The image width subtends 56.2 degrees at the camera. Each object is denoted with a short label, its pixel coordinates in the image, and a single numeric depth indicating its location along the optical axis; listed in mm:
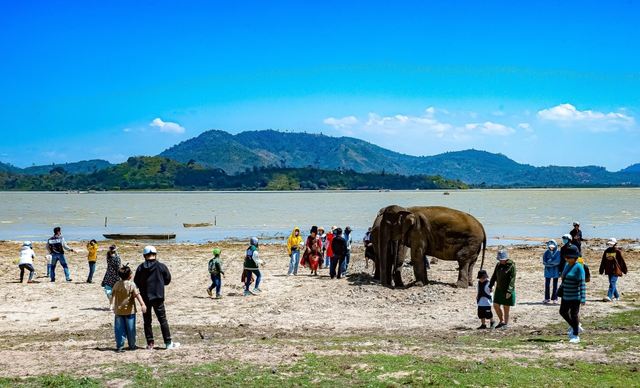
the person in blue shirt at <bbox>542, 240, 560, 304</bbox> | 17000
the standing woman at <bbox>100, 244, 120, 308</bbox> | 16234
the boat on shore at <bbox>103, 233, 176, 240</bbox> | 45219
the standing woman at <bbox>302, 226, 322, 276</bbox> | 23609
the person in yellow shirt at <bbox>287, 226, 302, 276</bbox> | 22953
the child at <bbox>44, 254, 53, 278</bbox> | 21867
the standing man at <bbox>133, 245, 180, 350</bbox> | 11625
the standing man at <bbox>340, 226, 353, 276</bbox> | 23656
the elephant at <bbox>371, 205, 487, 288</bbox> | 20719
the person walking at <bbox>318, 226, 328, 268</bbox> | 25608
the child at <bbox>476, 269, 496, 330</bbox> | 14164
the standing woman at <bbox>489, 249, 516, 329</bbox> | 13445
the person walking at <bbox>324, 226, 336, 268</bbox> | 23900
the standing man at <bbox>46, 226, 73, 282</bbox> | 21484
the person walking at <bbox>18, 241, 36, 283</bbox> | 21000
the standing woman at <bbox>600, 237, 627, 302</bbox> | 17016
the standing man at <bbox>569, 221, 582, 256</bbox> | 20681
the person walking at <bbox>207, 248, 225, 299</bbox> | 18406
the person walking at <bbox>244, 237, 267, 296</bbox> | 19234
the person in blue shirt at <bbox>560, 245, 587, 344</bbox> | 12148
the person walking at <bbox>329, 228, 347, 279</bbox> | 21922
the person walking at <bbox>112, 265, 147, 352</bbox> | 11523
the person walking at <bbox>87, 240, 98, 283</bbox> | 21141
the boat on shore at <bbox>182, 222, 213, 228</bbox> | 61597
